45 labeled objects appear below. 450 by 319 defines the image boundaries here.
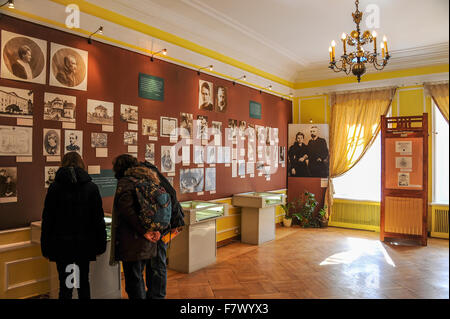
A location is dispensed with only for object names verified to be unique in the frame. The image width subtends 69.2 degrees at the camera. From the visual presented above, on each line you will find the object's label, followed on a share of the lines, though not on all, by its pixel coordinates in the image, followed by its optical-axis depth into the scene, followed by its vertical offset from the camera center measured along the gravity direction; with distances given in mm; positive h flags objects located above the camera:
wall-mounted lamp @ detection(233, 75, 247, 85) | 6801 +1744
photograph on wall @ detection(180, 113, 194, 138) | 5555 +604
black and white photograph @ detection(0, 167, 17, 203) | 3445 -282
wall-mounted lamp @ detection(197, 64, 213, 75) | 5833 +1674
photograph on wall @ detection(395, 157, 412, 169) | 6594 -20
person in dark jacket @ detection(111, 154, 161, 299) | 2881 -659
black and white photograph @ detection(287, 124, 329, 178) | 8383 +269
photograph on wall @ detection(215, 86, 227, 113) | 6371 +1194
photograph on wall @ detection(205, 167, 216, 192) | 6043 -366
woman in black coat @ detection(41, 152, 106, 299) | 2873 -561
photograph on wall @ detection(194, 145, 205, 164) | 5807 +98
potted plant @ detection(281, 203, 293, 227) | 8262 -1439
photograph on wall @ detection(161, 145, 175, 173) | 5211 +4
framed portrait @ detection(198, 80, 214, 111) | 5973 +1185
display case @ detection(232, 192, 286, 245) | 6457 -1158
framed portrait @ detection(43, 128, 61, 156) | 3777 +192
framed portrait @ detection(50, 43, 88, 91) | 3852 +1122
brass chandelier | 4520 +1506
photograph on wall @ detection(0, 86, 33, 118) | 3426 +603
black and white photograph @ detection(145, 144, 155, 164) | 4938 +95
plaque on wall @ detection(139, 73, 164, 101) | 4910 +1116
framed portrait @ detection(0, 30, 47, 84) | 3443 +1102
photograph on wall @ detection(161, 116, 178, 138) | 5211 +535
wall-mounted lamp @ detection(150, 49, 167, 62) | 4918 +1649
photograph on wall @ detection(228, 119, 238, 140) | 6676 +644
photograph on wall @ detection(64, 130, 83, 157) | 3958 +216
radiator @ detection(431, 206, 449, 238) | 6958 -1306
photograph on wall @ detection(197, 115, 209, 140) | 5891 +592
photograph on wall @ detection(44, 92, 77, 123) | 3787 +615
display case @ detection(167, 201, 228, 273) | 4793 -1247
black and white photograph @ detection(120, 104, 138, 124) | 4625 +661
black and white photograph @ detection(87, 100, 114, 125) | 4227 +621
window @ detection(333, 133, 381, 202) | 7961 -468
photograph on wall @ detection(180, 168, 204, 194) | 5559 -361
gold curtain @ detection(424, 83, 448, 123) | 7027 +1465
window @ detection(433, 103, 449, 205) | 7070 +84
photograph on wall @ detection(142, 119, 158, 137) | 4920 +487
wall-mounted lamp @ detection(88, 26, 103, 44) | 4185 +1630
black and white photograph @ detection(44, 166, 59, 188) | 3807 -184
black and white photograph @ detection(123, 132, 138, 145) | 4648 +304
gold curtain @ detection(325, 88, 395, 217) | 7859 +883
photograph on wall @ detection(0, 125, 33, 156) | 3439 +190
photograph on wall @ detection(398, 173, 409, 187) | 6604 -375
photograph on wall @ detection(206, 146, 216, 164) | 6074 +96
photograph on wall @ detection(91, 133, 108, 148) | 4262 +251
